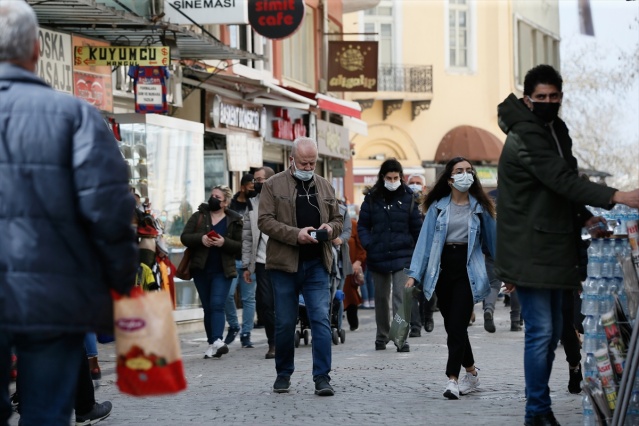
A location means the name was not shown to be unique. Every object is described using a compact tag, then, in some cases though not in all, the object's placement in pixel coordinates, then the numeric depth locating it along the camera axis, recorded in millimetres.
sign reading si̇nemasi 20062
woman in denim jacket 10625
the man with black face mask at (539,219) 8055
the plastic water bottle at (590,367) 7703
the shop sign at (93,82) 18984
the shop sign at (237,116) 25531
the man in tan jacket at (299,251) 10875
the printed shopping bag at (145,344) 5238
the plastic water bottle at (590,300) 7758
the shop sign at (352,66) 34125
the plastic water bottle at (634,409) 7570
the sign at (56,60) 17875
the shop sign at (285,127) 29953
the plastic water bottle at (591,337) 7707
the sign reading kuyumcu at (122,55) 18047
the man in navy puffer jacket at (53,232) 5082
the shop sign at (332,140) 34438
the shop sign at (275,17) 22625
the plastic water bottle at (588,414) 7781
